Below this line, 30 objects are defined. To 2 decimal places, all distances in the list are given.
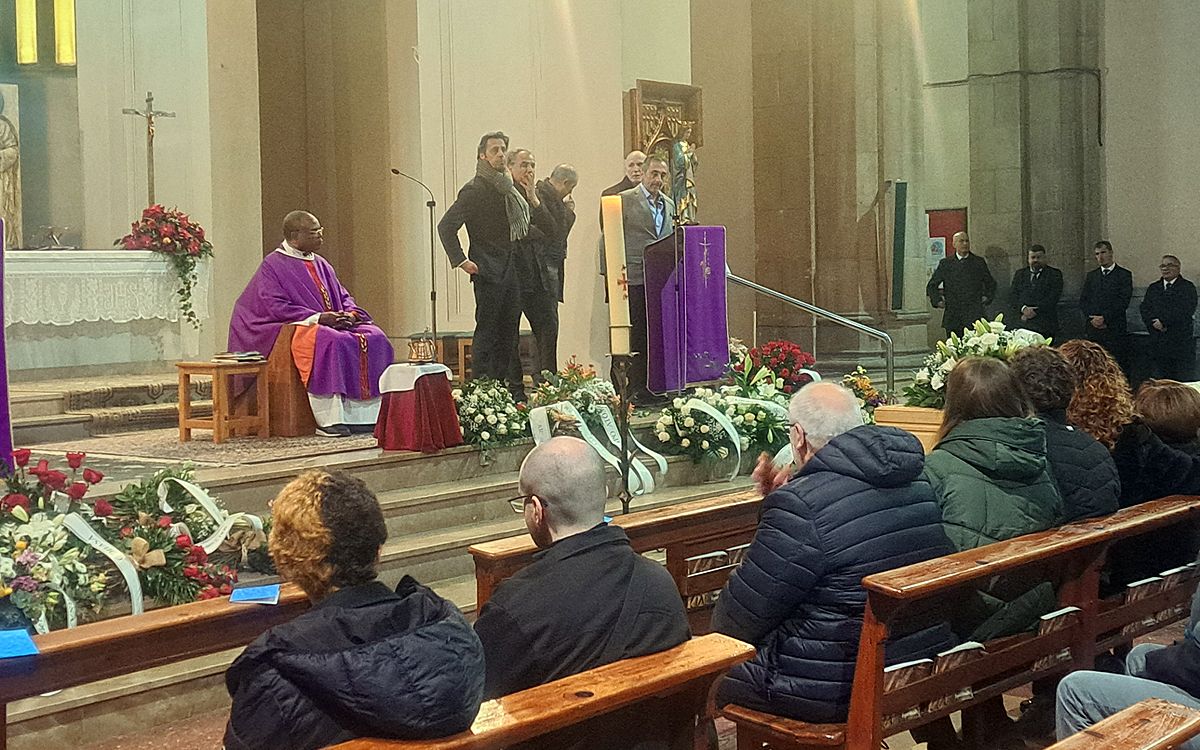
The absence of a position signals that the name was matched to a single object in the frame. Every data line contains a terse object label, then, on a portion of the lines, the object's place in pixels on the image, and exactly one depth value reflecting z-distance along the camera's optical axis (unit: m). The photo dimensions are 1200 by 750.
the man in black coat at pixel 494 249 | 8.47
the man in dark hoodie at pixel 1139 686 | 2.78
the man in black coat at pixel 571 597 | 2.50
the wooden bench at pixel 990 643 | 3.00
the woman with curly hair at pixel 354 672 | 2.02
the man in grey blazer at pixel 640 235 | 8.98
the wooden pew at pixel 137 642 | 2.63
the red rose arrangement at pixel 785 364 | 8.76
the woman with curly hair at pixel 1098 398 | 4.29
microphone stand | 8.73
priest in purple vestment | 7.50
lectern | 8.80
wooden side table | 7.21
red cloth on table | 6.75
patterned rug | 6.59
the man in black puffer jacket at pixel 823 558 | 2.99
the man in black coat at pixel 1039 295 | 12.60
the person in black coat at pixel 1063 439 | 3.96
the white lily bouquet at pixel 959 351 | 6.36
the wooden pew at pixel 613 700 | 2.16
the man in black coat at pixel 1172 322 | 11.73
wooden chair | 7.52
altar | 8.44
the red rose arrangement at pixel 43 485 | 4.57
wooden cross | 9.73
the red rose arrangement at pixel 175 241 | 8.88
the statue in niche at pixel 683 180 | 10.39
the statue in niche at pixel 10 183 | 9.17
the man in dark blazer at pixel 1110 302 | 12.30
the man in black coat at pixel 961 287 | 12.45
